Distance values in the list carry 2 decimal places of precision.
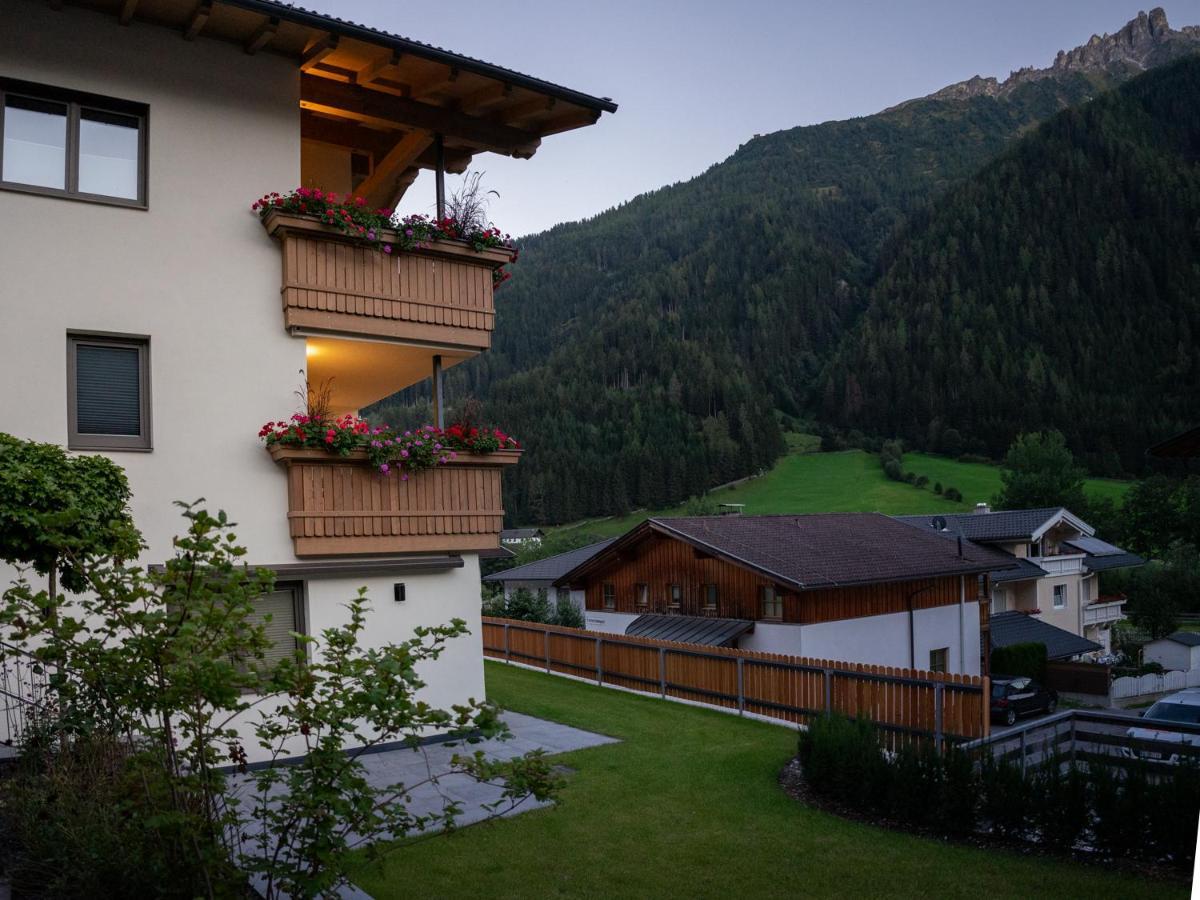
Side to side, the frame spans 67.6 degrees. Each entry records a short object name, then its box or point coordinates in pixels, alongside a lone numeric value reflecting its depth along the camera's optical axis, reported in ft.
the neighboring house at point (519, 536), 224.88
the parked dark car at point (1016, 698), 81.00
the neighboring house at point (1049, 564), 115.75
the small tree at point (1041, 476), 181.16
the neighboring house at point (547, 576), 103.86
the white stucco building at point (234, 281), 29.43
